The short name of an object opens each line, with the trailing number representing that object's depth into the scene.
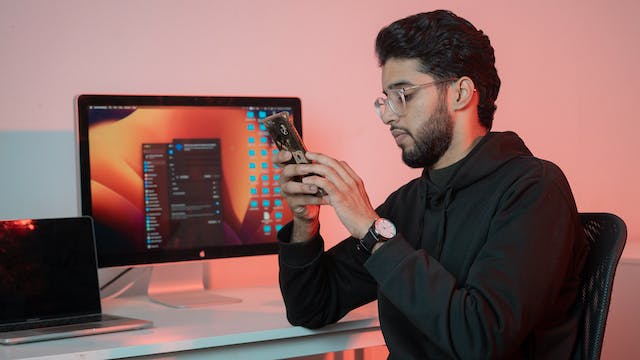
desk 1.55
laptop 1.73
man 1.31
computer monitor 1.95
